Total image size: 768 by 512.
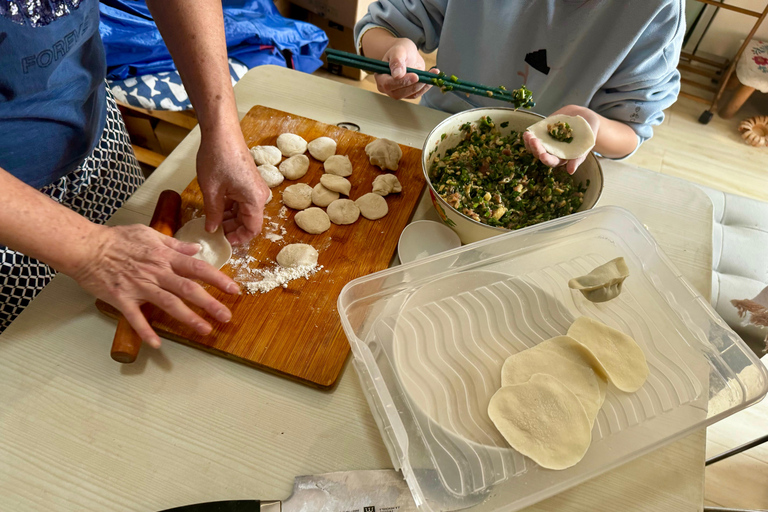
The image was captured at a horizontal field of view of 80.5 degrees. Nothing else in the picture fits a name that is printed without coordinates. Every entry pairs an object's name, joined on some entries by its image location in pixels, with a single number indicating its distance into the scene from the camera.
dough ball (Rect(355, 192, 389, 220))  1.01
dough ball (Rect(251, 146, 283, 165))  1.07
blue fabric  1.78
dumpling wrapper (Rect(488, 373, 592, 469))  0.68
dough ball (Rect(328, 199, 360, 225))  1.00
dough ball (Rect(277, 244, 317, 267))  0.91
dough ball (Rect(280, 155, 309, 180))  1.06
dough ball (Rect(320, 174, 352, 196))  1.04
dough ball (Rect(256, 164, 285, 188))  1.04
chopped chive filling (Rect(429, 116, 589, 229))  0.95
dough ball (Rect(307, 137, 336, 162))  1.10
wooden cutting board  0.81
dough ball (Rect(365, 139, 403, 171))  1.09
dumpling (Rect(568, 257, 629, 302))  0.83
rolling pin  0.76
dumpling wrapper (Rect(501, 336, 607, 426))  0.74
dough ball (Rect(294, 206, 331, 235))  0.98
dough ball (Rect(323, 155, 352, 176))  1.08
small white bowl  0.97
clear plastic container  0.67
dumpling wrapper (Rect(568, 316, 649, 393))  0.75
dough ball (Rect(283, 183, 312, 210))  1.02
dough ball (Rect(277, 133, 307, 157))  1.10
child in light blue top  1.04
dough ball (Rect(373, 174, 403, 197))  1.05
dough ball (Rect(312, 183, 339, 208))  1.03
